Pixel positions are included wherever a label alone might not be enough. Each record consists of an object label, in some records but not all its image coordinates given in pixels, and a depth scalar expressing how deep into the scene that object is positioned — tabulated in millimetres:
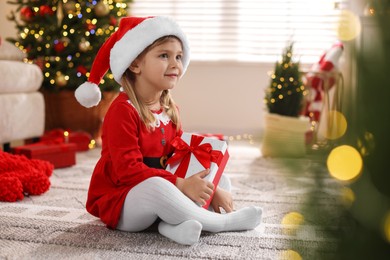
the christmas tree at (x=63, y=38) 3299
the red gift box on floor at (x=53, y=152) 2447
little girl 1413
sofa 2730
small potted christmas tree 2869
